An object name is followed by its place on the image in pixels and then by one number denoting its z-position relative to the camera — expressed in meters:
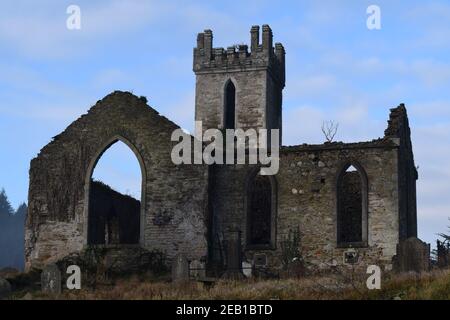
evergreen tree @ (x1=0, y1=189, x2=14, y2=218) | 126.96
